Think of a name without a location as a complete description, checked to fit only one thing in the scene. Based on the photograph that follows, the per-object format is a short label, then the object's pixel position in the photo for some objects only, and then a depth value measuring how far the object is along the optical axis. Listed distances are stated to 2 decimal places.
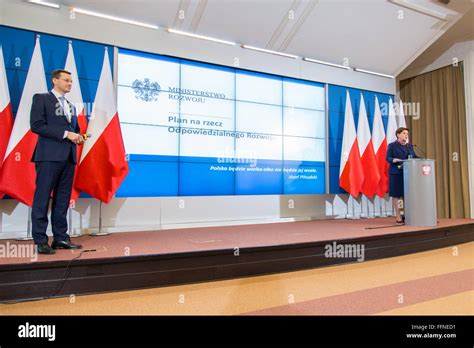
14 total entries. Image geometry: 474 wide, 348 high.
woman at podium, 4.01
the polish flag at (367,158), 5.07
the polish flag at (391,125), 5.41
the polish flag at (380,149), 5.21
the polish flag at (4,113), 2.96
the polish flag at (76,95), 3.31
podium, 3.60
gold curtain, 5.46
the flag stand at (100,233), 3.35
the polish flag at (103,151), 3.23
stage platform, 1.96
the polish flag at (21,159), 2.91
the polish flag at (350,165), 4.93
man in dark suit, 2.17
